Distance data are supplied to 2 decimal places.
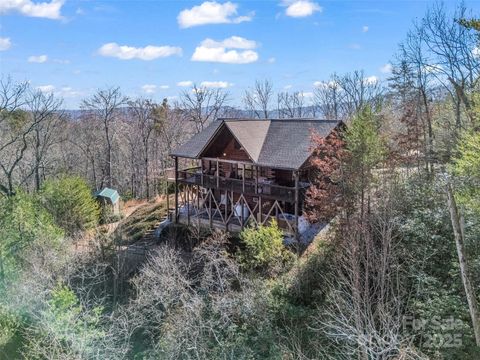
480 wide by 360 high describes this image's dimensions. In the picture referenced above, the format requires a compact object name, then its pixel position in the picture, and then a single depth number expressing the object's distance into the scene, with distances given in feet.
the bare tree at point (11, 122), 86.84
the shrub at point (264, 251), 57.06
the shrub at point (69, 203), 89.30
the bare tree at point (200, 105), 139.98
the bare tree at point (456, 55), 75.36
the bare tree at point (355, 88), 151.64
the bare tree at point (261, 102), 165.80
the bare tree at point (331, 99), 161.79
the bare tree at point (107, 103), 128.26
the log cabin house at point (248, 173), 67.31
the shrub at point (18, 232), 61.00
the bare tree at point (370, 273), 33.86
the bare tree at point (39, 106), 100.63
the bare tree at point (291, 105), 170.40
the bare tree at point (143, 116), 137.59
